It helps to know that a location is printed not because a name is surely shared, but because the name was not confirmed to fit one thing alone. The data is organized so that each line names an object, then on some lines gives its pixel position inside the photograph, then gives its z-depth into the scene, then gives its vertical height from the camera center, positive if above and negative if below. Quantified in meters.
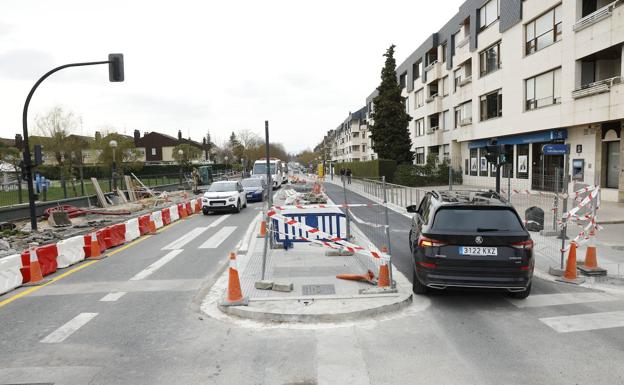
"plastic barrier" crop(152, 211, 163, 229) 15.62 -1.73
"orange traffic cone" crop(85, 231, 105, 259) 10.63 -1.85
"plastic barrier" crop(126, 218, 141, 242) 13.15 -1.80
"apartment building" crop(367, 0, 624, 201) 18.78 +4.23
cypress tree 38.69 +3.97
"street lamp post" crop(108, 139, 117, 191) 24.91 -0.32
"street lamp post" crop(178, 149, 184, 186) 54.75 +2.02
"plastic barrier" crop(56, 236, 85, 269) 9.56 -1.78
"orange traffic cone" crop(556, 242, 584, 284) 7.76 -1.96
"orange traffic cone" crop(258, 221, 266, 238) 12.25 -1.78
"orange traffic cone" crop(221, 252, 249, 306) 6.27 -1.76
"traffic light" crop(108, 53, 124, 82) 14.85 +3.55
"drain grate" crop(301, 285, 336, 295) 6.78 -1.94
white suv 19.59 -1.36
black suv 6.03 -1.19
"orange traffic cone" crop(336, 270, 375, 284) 7.28 -1.88
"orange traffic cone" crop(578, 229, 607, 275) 7.93 -1.97
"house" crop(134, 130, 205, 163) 97.25 +5.60
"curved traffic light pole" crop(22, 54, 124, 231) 14.20 +2.75
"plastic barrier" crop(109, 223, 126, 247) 12.11 -1.76
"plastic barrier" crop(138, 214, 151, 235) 14.23 -1.74
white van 38.75 -0.13
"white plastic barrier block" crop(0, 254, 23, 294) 7.73 -1.78
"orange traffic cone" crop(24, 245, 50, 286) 8.42 -1.86
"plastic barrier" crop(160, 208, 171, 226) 16.82 -1.79
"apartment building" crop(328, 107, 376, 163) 88.31 +6.01
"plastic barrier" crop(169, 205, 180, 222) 17.94 -1.78
